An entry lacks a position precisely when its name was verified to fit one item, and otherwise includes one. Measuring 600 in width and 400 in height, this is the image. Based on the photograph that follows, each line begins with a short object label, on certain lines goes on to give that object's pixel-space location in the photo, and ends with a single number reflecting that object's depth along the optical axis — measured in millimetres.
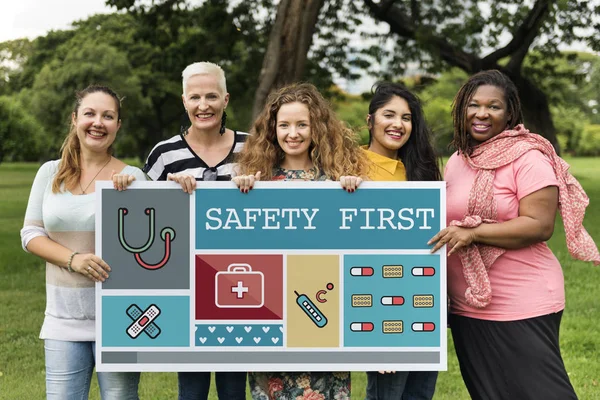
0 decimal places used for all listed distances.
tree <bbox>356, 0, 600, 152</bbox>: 15539
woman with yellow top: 3742
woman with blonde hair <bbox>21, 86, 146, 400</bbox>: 3441
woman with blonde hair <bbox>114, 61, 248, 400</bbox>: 3826
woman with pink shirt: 3404
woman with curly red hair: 3592
